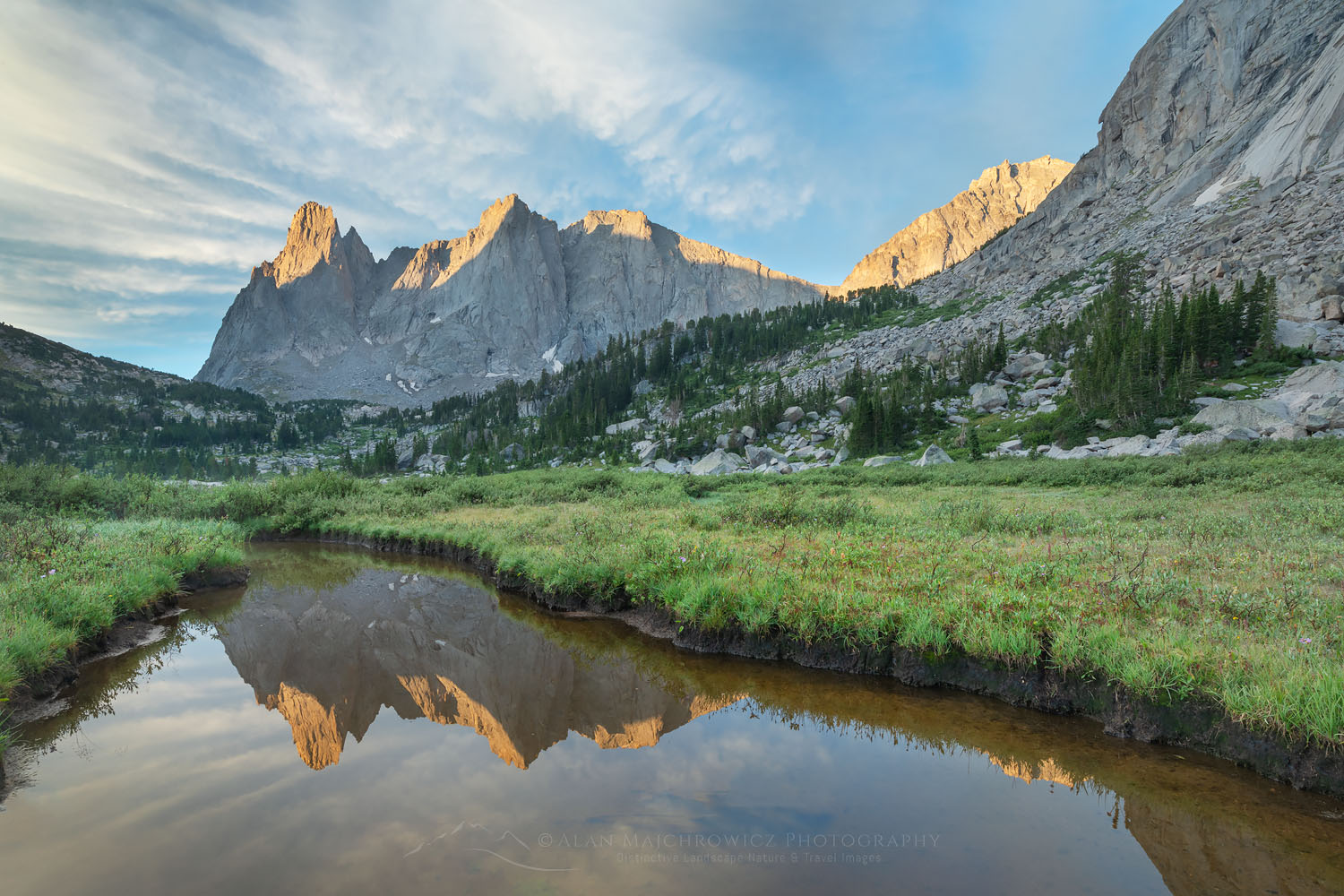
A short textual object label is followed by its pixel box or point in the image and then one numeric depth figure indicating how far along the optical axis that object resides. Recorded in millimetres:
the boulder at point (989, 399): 55575
